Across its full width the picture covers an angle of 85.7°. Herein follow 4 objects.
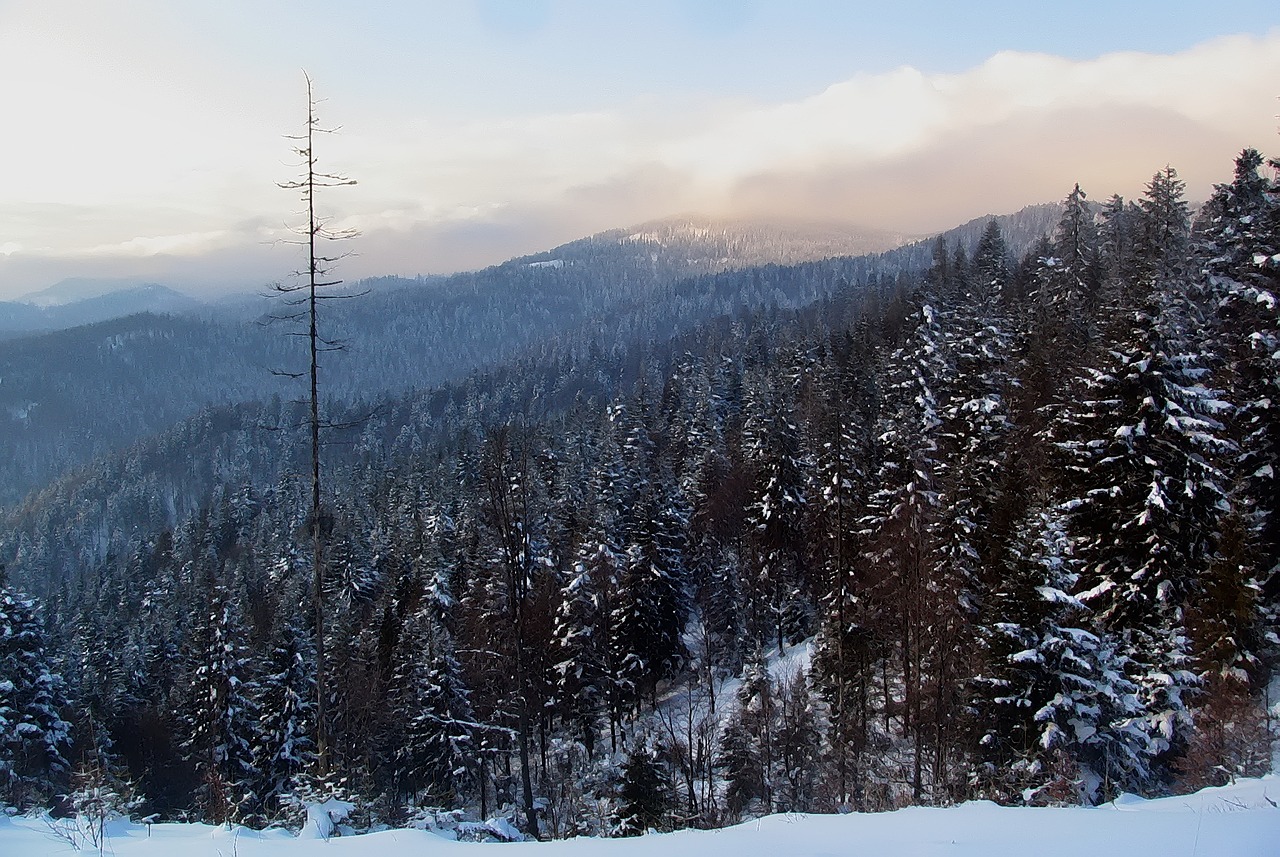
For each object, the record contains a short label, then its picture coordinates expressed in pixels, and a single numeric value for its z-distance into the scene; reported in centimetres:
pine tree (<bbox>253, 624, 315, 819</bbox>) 2847
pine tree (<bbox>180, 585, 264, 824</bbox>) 3005
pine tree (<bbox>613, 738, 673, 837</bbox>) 1641
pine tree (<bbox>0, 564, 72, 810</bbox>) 2372
